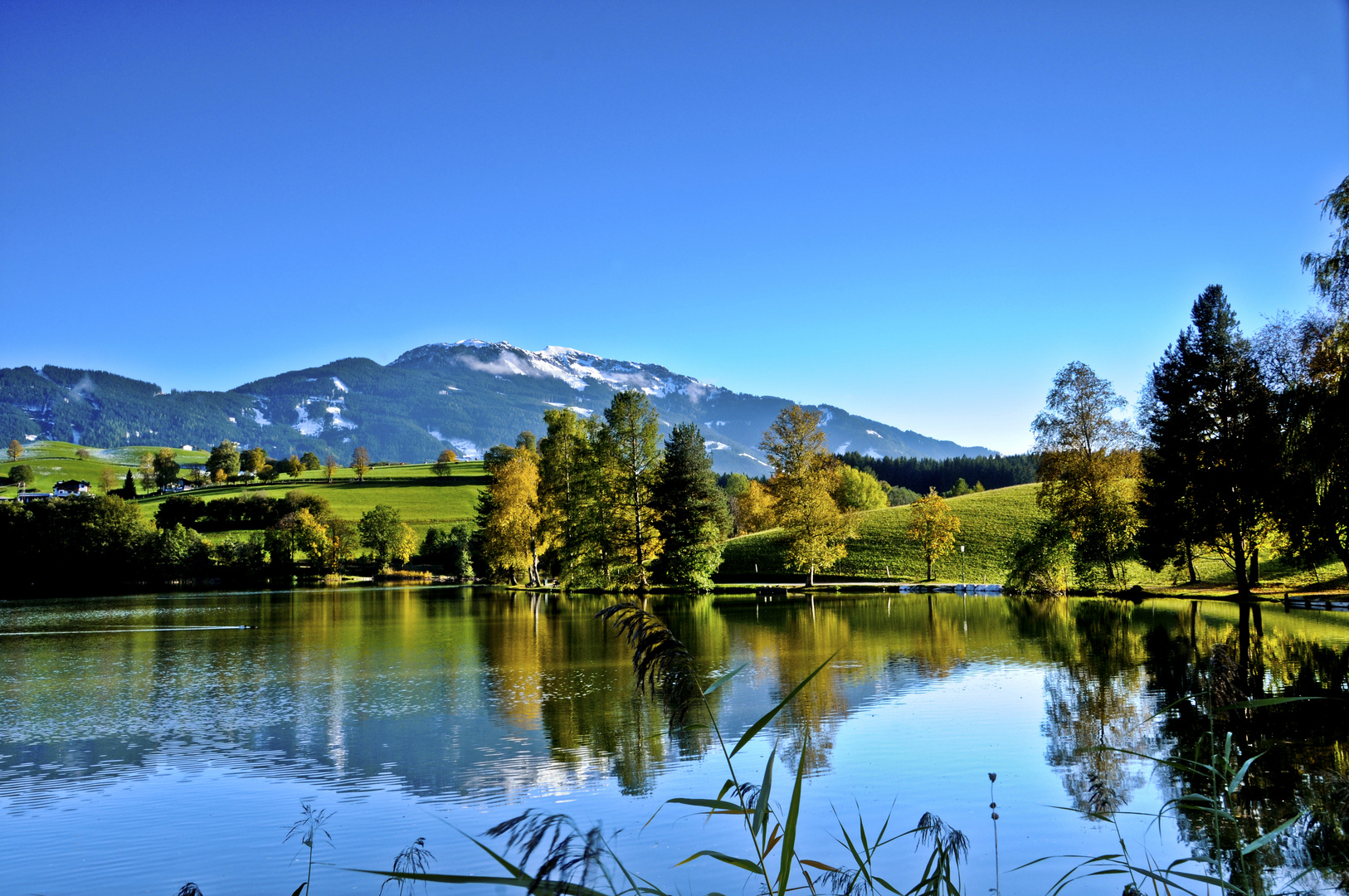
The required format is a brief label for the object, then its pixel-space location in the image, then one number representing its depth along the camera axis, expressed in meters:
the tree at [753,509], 100.62
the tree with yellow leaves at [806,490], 57.03
